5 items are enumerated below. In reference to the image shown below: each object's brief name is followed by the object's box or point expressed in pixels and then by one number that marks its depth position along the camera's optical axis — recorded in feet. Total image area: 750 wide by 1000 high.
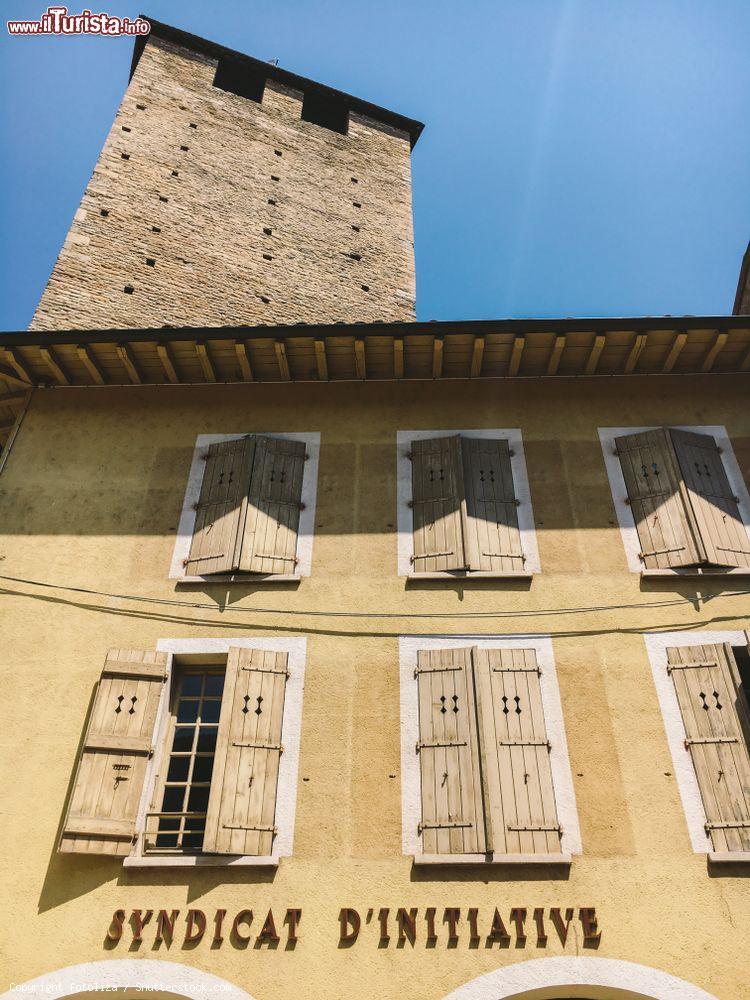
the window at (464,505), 26.89
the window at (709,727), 21.44
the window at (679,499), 26.53
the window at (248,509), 26.94
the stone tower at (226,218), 42.50
